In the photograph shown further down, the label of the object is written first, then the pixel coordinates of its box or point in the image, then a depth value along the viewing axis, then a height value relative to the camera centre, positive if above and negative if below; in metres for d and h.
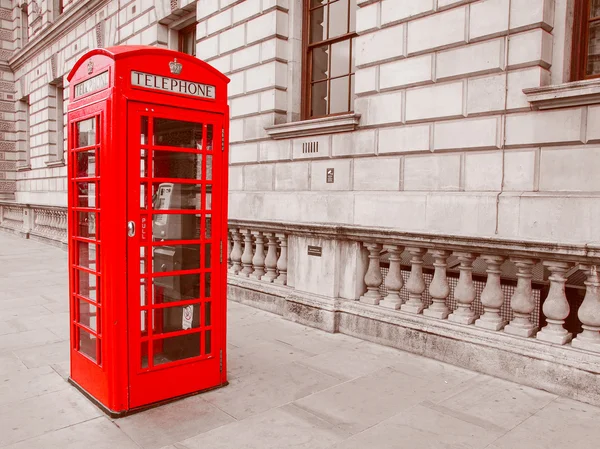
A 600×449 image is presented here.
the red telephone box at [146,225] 3.44 -0.22
